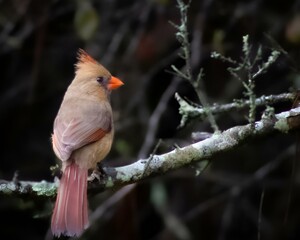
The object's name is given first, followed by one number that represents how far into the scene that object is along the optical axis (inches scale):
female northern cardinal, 272.7
